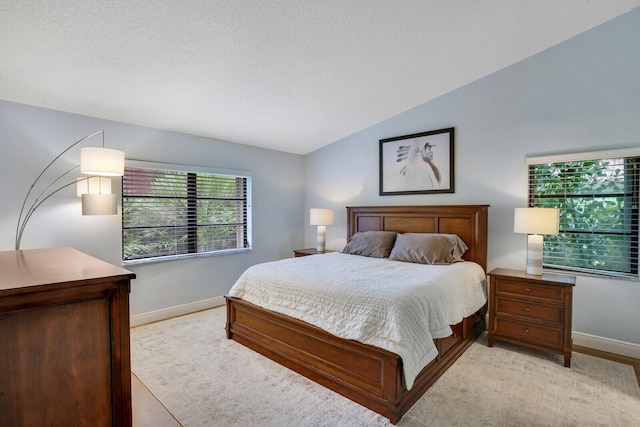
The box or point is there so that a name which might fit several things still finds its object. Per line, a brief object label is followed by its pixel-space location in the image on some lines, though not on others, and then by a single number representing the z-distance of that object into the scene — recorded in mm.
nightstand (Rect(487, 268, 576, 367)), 2678
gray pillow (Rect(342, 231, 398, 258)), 3770
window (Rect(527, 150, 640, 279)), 2822
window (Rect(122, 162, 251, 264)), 3627
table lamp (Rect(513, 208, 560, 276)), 2840
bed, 2029
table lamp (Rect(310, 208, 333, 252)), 4617
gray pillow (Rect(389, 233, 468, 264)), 3270
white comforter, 2039
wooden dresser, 892
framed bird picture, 3881
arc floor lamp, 2461
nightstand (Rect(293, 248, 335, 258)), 4611
